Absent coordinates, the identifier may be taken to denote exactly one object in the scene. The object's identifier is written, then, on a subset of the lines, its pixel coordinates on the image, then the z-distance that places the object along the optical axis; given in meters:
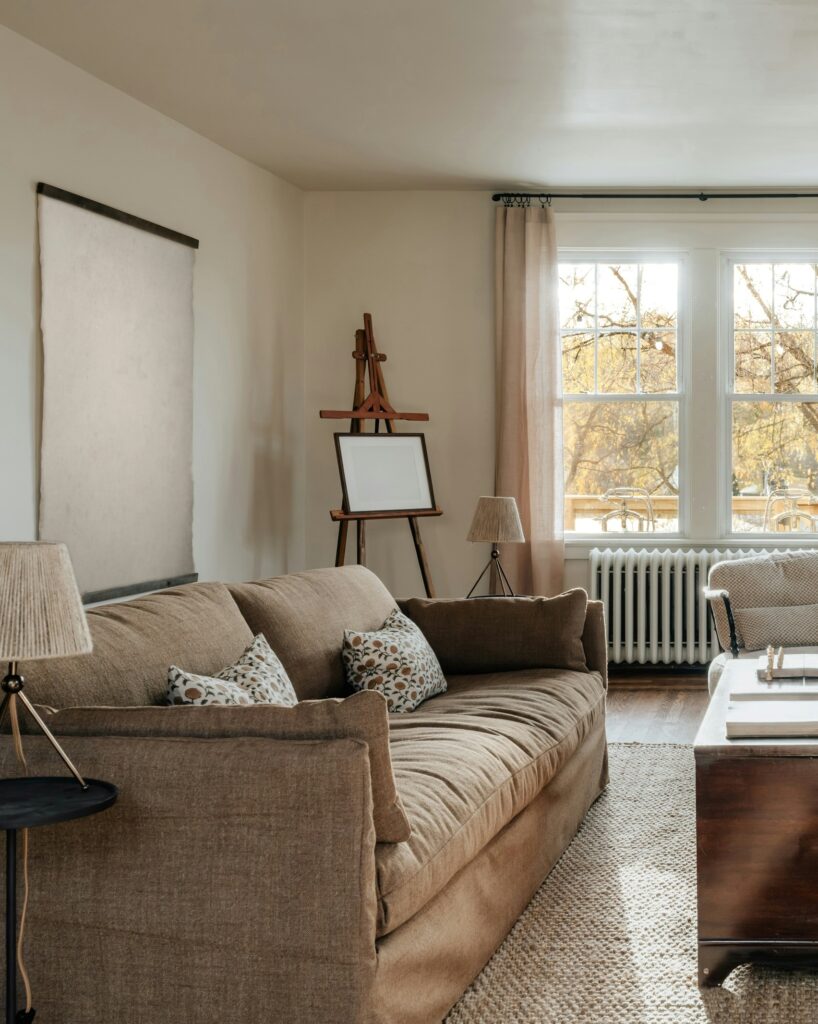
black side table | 1.79
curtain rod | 6.52
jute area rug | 2.46
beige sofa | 1.96
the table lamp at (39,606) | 1.80
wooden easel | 6.07
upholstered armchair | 4.64
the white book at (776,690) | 3.23
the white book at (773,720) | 2.69
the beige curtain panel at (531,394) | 6.50
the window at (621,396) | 6.72
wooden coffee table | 2.54
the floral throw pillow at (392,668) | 3.66
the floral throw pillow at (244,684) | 2.62
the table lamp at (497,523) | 5.34
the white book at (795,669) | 3.62
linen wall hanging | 4.32
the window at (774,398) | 6.67
